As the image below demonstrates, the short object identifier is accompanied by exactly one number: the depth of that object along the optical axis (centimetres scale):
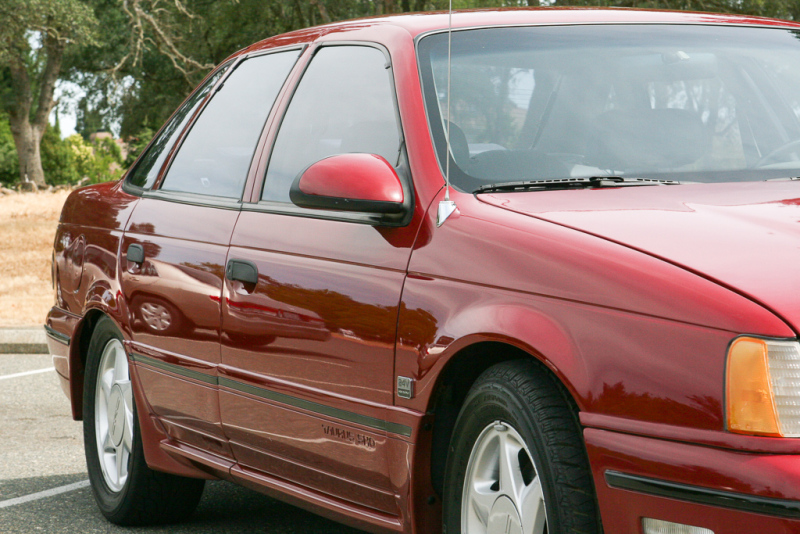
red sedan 414
